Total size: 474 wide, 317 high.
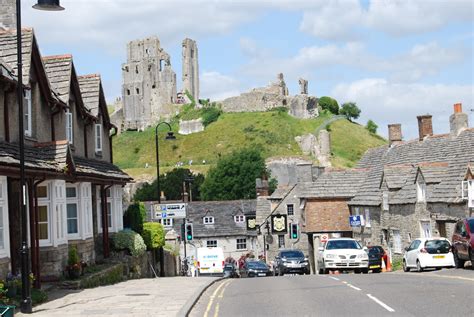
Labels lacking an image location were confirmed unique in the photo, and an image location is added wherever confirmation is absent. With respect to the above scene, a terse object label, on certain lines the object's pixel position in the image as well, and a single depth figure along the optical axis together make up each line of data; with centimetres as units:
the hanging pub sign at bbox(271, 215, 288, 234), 6844
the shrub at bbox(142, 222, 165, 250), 3678
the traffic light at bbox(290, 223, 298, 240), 5834
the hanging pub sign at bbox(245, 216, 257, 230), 7472
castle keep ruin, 15438
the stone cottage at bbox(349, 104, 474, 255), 3669
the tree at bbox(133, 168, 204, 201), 10744
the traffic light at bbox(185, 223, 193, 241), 4009
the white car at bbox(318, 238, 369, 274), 3344
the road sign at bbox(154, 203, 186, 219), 3591
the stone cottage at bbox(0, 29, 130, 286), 2027
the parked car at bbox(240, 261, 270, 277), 4694
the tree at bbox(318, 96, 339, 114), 16312
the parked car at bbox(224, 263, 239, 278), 5160
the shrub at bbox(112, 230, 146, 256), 3219
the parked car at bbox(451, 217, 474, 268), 2745
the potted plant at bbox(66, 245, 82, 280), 2352
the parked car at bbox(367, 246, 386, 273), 3738
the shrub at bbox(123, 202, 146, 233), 3656
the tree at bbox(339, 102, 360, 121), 16275
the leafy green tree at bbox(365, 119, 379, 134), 15800
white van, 5209
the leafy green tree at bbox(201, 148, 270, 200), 10831
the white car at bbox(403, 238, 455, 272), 3034
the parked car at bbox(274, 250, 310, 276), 4172
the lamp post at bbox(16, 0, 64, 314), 1623
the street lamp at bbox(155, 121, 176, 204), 4028
